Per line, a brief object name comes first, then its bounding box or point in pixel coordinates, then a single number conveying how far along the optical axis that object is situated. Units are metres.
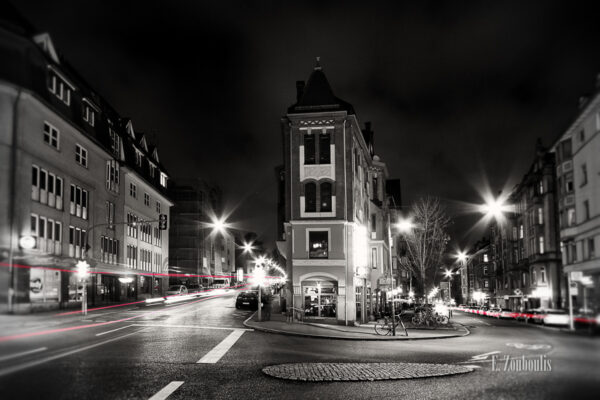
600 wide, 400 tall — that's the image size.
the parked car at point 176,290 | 72.31
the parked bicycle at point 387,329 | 38.88
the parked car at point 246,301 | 61.62
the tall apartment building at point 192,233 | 88.00
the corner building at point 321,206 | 51.47
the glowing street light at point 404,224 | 44.88
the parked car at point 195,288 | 87.70
